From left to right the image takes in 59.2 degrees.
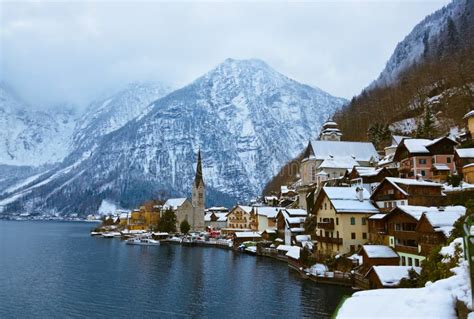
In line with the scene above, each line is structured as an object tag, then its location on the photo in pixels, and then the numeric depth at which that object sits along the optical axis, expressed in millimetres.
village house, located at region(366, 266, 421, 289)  37000
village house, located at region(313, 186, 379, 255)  54969
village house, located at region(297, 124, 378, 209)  93875
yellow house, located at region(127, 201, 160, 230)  156625
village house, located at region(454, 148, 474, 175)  53412
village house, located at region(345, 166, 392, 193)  66188
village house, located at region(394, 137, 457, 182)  59562
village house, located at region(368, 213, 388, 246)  49222
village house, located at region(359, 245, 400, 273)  44344
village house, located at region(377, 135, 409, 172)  69538
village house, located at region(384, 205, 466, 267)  38281
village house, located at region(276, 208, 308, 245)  75375
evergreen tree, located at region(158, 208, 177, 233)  127694
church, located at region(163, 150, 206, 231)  146625
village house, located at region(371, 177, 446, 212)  49281
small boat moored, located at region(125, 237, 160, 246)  109438
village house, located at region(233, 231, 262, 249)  94375
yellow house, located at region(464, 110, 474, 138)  63062
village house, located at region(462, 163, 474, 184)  50422
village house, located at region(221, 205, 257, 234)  113438
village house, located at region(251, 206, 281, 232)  98625
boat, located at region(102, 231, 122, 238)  141625
